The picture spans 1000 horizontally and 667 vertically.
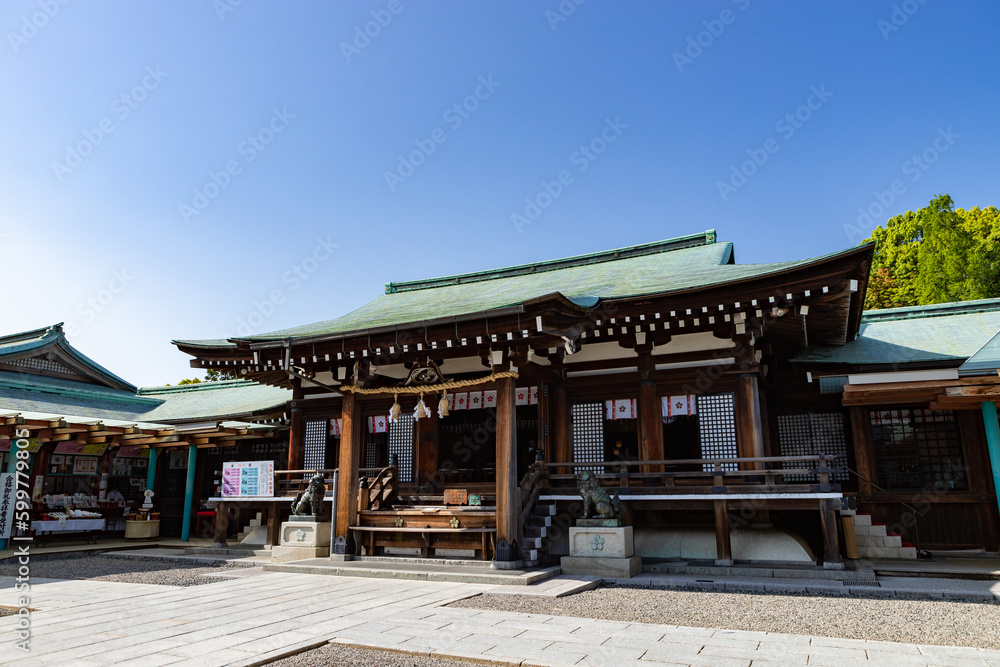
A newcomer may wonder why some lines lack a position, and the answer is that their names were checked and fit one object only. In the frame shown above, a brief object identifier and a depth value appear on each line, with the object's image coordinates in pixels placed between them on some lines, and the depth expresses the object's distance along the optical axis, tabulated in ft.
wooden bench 35.83
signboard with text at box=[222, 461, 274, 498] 49.32
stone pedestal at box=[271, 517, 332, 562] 40.86
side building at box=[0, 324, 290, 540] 57.00
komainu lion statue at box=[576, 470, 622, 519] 33.55
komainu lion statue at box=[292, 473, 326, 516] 42.22
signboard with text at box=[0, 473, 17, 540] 50.90
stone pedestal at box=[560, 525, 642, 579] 32.12
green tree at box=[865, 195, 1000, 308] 86.79
